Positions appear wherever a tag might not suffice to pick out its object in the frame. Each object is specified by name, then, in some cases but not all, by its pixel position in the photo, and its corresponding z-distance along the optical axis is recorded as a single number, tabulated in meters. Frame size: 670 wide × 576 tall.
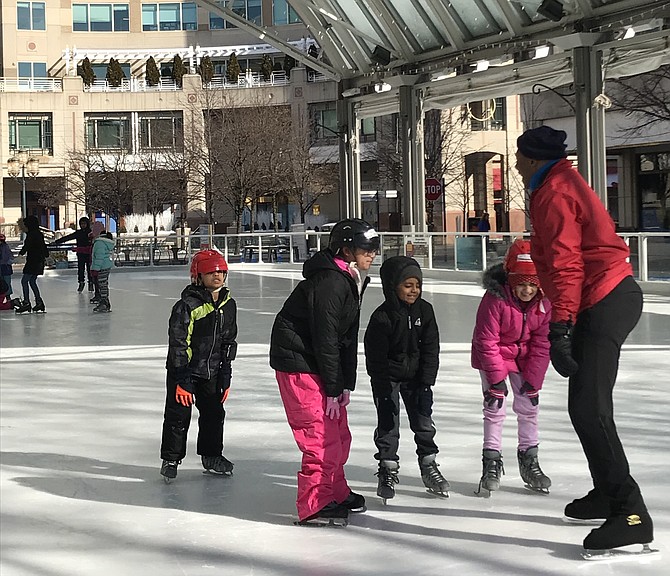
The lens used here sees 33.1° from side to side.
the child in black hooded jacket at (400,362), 5.27
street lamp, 48.48
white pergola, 17.62
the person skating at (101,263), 17.16
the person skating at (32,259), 17.58
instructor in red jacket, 4.34
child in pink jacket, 5.40
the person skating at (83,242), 20.89
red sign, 34.31
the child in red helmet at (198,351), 5.84
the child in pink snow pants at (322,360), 4.88
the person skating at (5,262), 18.33
